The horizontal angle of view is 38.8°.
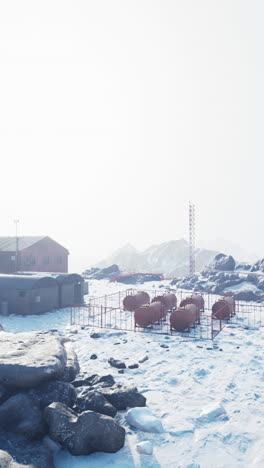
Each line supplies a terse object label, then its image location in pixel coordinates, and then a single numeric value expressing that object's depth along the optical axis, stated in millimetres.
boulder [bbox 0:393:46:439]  9469
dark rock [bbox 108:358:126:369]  15016
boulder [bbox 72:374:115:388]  12401
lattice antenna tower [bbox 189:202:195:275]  65400
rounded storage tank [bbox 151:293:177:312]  26141
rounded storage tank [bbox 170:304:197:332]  20922
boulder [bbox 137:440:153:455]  9172
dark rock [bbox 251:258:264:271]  45094
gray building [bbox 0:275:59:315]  25328
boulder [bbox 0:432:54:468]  8070
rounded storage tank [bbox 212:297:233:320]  24466
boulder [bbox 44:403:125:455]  9101
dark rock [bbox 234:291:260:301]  33875
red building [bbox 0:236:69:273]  43406
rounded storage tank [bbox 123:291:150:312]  27047
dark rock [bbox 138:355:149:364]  15849
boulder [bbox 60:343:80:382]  12555
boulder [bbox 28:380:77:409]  10469
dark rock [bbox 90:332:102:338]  19841
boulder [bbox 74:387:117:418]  10461
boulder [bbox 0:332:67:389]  10781
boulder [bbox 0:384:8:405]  10508
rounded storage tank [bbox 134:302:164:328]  21781
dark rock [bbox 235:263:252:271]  47909
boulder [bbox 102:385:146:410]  11266
